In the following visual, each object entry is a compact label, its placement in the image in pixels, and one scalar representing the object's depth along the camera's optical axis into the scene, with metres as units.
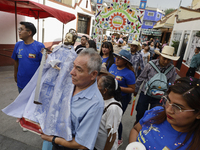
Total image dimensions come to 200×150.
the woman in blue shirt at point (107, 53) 3.52
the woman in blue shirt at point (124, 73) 2.59
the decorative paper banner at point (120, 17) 5.99
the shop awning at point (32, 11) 4.29
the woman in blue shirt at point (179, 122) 1.03
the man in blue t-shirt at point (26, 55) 2.63
